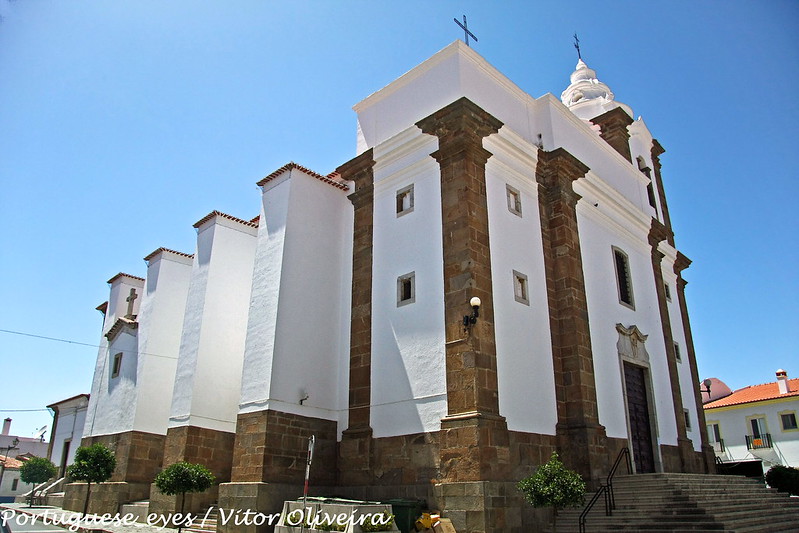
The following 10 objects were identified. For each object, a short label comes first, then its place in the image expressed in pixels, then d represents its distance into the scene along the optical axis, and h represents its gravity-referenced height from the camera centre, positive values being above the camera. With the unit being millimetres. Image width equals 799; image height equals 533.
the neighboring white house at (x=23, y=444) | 57012 +4508
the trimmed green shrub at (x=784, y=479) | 18116 +473
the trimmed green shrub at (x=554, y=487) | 10703 +122
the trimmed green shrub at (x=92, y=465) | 17891 +743
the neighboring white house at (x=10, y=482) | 43375 +622
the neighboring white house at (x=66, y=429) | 27516 +2834
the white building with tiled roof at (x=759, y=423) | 30781 +3620
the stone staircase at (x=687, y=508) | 11008 -244
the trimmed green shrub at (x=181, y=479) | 14172 +290
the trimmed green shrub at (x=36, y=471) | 32375 +1023
